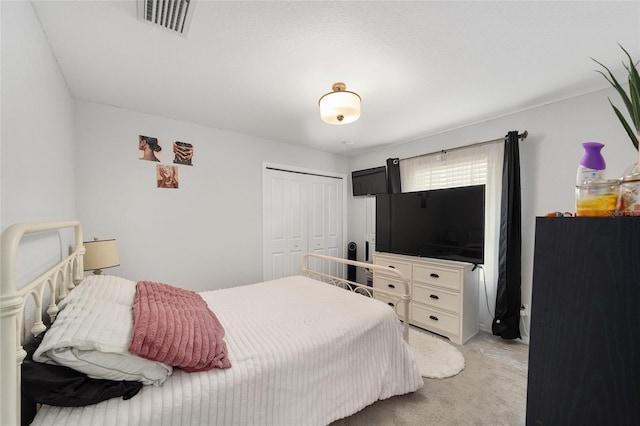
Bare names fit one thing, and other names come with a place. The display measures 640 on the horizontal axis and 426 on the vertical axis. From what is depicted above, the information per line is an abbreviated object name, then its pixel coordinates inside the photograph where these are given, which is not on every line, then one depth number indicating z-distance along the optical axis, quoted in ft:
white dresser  8.38
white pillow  2.74
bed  2.63
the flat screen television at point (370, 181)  12.55
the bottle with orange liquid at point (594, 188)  2.62
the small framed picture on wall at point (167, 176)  8.73
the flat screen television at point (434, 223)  8.53
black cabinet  2.34
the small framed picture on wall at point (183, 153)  9.04
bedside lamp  6.46
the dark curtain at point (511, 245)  8.24
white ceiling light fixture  5.88
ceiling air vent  4.05
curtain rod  8.11
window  8.96
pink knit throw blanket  3.22
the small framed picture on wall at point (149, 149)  8.37
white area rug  6.77
